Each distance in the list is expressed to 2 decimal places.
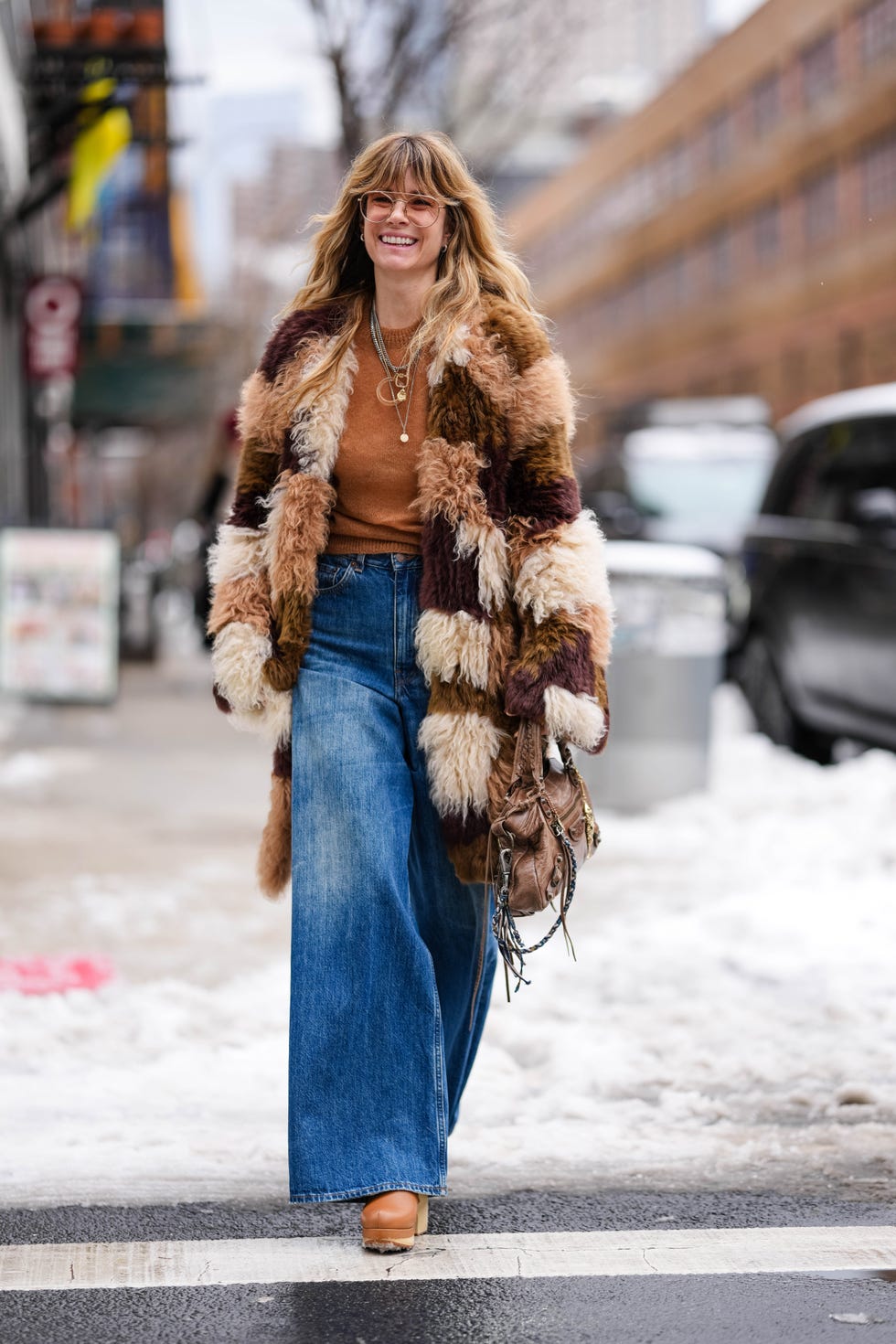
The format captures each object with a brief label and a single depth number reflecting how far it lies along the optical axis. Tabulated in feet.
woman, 11.04
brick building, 144.77
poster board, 38.45
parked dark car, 29.53
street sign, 56.34
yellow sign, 61.98
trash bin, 27.40
